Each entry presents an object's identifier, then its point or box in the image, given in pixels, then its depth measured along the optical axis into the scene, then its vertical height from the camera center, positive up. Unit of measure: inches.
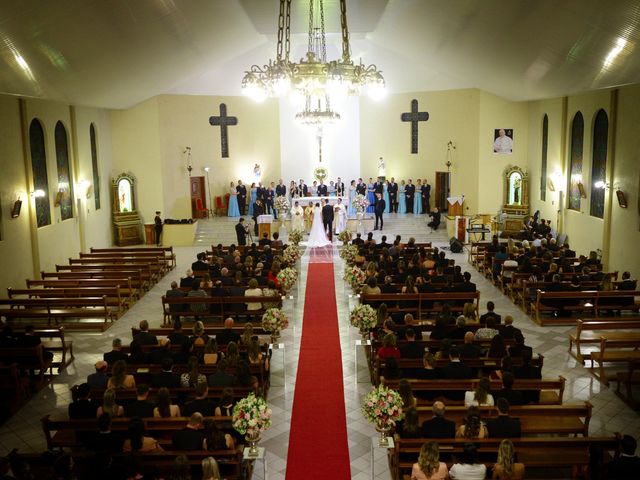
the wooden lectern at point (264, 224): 1013.2 -49.4
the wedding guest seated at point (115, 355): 399.9 -100.0
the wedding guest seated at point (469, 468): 261.6 -115.2
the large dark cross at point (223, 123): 1125.7 +126.0
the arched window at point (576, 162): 842.2 +32.0
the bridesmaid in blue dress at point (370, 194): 1111.8 -5.9
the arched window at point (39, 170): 748.0 +34.5
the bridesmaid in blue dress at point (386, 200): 1151.6 -17.8
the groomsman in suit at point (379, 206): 1013.2 -25.0
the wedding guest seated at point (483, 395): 323.0 -105.4
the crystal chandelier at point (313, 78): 509.7 +96.9
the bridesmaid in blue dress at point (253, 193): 1111.6 +0.7
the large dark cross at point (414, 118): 1138.7 +129.1
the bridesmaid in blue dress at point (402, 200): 1147.9 -18.4
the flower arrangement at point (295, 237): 828.0 -58.3
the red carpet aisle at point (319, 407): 323.6 -133.4
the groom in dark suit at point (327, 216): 946.7 -36.4
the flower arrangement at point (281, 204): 1034.7 -18.2
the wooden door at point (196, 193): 1122.7 +3.0
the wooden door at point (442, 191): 1130.7 -3.6
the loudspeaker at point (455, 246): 899.4 -81.1
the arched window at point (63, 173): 826.2 +32.9
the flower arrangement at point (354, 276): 586.6 -79.1
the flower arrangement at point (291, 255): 688.9 -67.6
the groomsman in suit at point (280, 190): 1112.8 +4.8
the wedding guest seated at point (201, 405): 317.7 -105.1
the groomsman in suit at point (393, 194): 1131.9 -7.2
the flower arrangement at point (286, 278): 588.1 -78.8
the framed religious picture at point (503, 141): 1058.7 +77.4
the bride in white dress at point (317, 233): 952.9 -61.8
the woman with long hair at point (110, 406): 311.8 -103.8
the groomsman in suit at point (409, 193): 1130.7 -6.0
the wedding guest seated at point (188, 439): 285.0 -109.3
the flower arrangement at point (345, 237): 835.0 -60.1
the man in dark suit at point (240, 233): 908.6 -56.0
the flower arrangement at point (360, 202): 1034.7 -19.0
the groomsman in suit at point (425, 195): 1119.0 -10.1
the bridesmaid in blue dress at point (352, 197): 1106.7 -10.7
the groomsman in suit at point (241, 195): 1123.3 -2.3
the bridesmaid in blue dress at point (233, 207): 1124.5 -23.1
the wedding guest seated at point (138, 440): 284.2 -111.0
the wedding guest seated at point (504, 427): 290.8 -109.5
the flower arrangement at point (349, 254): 693.3 -68.4
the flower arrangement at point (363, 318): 444.8 -88.9
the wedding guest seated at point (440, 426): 288.5 -107.7
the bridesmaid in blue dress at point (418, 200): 1133.1 -18.7
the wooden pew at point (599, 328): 461.7 -106.1
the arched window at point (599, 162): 763.4 +28.4
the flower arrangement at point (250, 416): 293.6 -103.5
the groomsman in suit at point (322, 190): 1107.3 +2.9
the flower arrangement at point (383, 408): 298.4 -102.2
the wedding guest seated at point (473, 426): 286.7 -107.6
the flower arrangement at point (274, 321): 450.6 -90.7
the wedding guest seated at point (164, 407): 311.3 -105.9
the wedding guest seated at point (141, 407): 320.2 -106.4
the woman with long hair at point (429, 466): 251.8 -110.2
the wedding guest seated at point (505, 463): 251.3 -108.9
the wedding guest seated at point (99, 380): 364.5 -104.8
